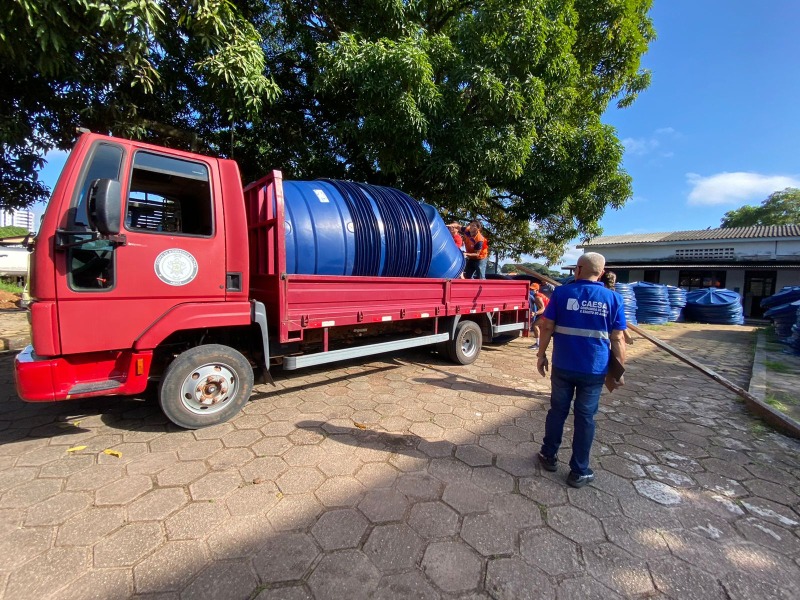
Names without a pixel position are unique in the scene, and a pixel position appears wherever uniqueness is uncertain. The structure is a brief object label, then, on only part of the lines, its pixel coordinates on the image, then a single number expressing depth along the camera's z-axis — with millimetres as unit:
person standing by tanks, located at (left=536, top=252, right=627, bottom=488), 2502
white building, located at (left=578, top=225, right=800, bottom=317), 17219
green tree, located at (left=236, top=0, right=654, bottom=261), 5750
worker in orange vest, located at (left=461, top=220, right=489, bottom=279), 6391
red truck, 2582
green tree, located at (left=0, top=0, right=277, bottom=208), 3723
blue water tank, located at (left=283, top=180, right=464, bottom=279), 3895
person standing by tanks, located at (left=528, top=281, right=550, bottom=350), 7277
